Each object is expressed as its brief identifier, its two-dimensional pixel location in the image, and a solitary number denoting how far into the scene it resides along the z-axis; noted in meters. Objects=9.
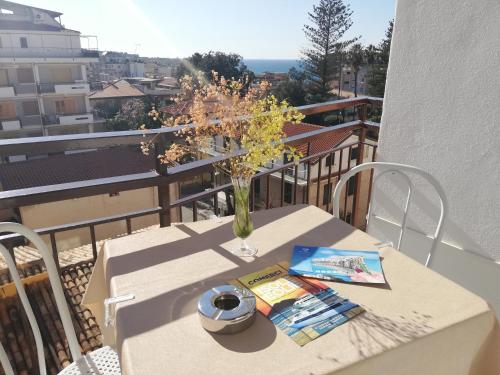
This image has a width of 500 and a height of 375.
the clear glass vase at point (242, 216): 1.15
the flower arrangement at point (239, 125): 1.10
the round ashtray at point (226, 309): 0.89
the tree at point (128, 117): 21.32
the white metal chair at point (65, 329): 1.15
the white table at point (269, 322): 0.82
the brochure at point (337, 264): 1.12
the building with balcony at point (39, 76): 19.17
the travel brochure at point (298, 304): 0.91
